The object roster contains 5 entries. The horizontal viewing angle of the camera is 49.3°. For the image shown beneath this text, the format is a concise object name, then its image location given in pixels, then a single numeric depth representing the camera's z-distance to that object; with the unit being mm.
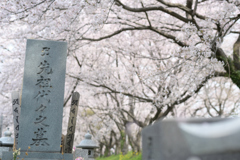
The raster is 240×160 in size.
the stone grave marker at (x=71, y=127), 8906
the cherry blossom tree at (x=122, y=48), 6688
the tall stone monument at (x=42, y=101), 6121
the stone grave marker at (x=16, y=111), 8109
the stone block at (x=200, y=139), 1561
